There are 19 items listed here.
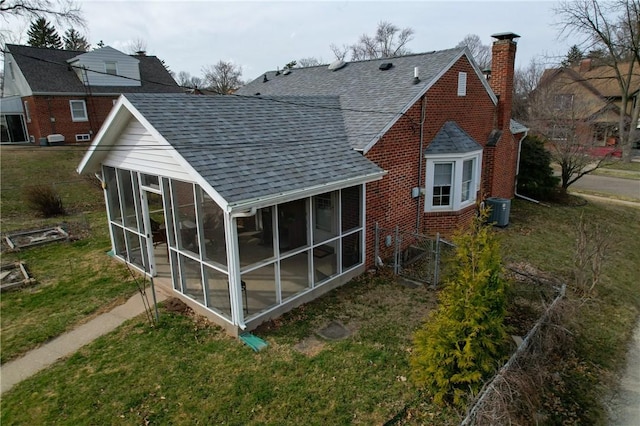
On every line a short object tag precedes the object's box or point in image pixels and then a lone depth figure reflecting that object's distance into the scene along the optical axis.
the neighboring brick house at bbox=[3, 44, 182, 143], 25.61
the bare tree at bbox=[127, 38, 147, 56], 34.22
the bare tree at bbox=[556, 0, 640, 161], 31.19
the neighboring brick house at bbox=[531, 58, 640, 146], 21.27
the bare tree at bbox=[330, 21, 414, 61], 55.58
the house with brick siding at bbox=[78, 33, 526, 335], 7.40
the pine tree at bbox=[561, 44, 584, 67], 36.24
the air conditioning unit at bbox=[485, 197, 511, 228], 13.80
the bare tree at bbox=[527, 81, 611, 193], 18.88
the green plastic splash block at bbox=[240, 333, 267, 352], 6.82
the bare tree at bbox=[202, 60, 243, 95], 62.04
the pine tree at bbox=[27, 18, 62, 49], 50.62
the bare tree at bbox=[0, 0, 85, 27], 23.48
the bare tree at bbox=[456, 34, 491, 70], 58.81
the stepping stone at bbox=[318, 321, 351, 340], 7.25
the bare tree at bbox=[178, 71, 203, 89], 66.00
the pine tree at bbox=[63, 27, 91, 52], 52.66
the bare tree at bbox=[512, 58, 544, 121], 39.81
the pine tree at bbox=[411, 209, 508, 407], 5.14
